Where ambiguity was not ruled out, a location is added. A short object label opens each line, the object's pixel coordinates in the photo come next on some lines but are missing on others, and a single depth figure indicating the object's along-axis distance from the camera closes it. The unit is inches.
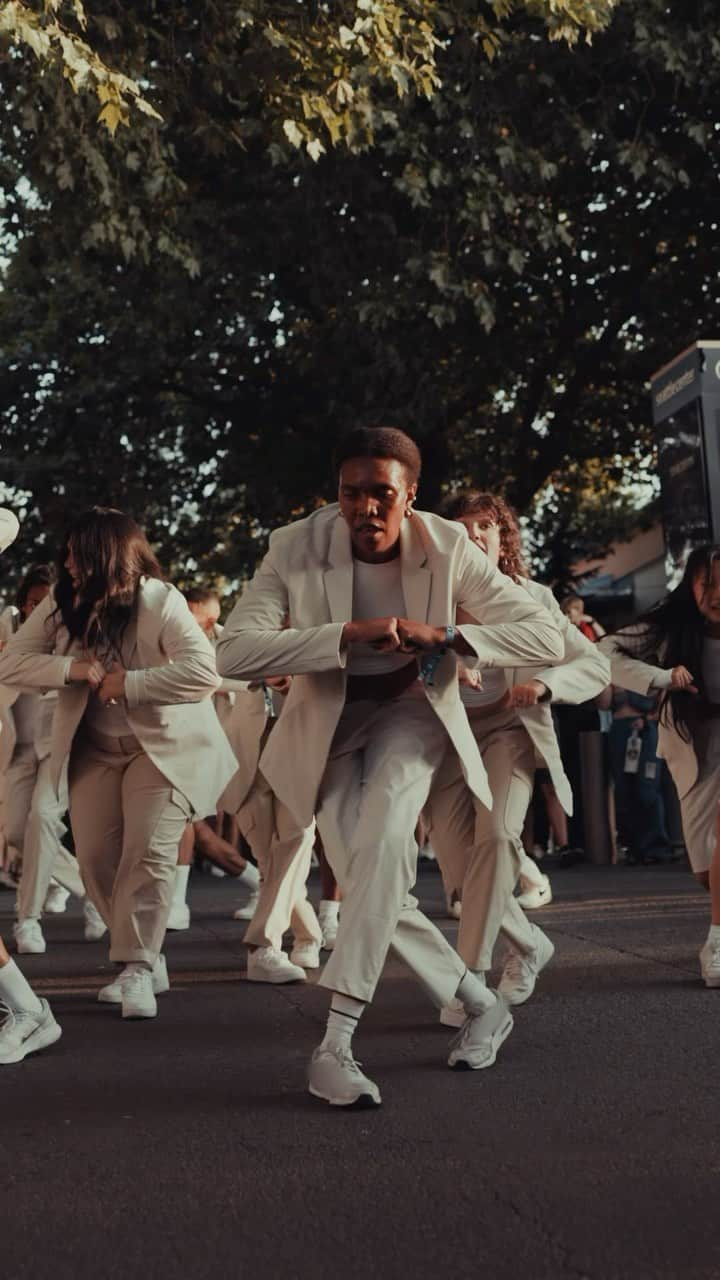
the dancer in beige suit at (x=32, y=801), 375.6
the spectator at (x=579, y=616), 563.5
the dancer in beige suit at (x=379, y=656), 201.9
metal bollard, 571.2
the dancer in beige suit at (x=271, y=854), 309.3
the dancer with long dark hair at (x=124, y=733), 267.6
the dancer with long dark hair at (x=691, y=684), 294.7
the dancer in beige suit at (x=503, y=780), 234.8
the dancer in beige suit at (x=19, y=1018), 225.3
